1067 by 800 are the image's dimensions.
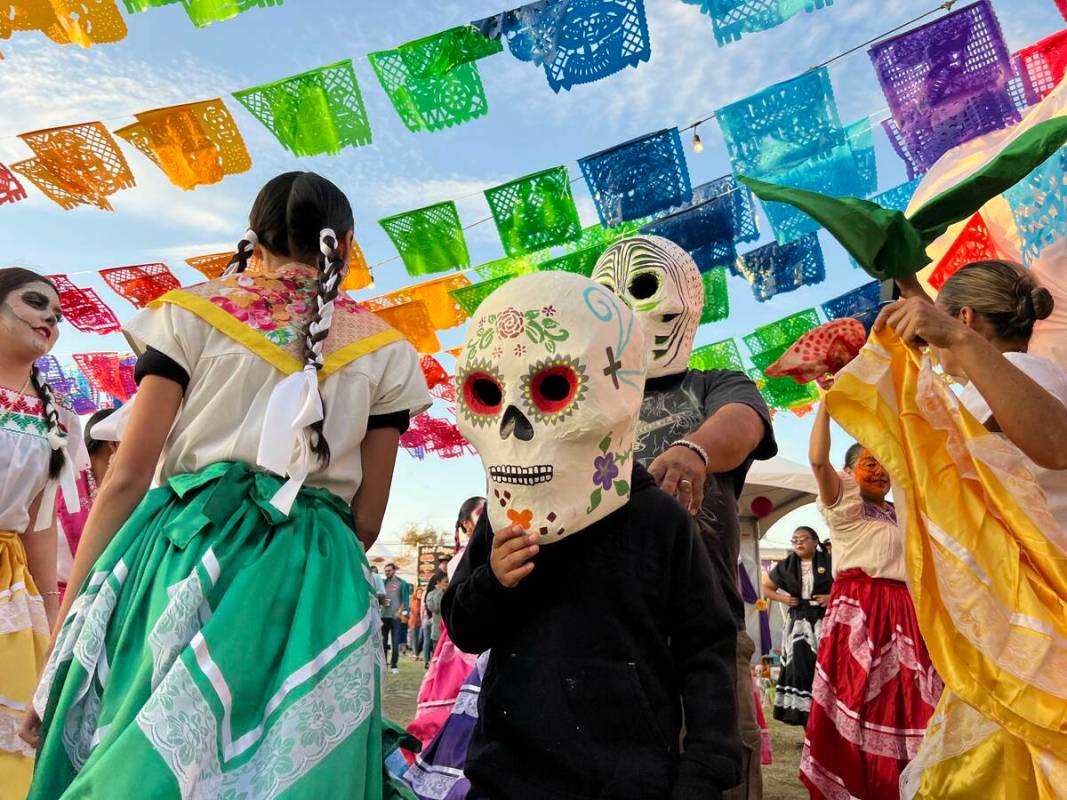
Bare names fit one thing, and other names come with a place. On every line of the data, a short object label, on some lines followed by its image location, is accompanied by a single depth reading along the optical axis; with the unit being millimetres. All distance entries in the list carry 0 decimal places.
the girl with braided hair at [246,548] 1360
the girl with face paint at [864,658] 4023
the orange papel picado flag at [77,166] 4770
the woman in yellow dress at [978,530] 1704
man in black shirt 2035
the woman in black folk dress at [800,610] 5996
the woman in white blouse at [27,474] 2742
